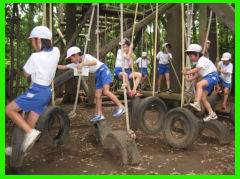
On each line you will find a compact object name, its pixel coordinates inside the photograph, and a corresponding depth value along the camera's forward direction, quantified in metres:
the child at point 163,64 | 11.66
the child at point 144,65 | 12.88
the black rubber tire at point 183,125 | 6.59
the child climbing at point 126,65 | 8.34
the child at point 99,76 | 6.67
